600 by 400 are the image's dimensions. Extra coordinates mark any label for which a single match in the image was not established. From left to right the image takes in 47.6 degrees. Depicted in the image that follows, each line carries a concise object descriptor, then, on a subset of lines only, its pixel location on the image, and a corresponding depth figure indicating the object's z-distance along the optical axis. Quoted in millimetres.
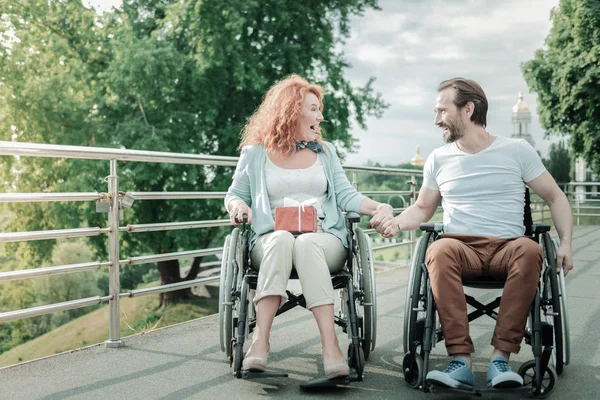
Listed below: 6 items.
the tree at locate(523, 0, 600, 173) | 18391
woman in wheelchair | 2740
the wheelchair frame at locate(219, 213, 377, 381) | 2684
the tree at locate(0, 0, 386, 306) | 13016
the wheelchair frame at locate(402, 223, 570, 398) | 2477
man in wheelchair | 2543
